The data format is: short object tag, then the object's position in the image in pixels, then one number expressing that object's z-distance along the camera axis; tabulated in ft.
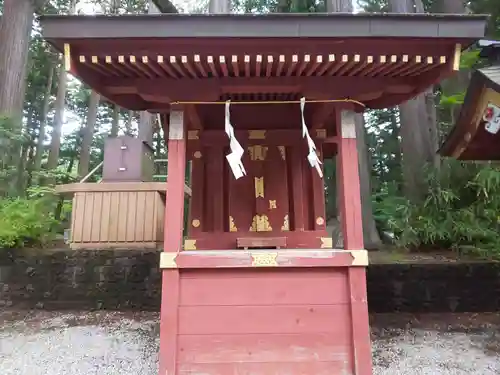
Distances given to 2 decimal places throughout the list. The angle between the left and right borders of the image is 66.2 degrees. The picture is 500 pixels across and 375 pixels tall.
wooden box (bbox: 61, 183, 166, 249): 20.57
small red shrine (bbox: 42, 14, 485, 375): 9.33
